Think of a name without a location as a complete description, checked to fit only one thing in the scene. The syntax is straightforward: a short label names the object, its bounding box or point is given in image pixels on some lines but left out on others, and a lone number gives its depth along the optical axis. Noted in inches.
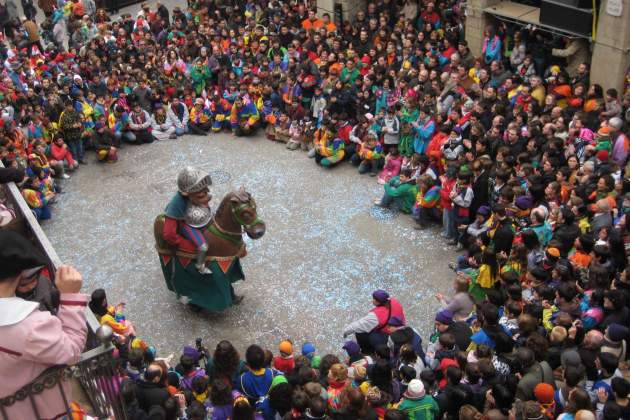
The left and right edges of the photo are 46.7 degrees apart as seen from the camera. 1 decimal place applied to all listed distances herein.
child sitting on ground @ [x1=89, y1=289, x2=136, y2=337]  348.5
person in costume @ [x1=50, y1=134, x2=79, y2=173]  571.2
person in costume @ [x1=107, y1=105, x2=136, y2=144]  612.7
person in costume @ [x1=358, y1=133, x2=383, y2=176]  533.6
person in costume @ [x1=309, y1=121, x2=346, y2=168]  551.8
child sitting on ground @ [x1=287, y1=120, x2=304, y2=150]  589.0
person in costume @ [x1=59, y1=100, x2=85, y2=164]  584.7
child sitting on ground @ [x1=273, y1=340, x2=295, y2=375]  317.4
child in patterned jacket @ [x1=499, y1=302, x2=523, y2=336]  324.2
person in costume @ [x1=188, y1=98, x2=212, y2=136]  629.6
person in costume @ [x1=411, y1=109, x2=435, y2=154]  507.5
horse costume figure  368.8
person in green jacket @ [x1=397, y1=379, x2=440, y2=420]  271.7
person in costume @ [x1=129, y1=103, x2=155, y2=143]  613.6
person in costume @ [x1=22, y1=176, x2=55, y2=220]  500.4
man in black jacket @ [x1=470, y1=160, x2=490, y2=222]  432.1
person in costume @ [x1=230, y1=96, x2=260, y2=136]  611.8
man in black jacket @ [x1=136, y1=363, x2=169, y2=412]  279.0
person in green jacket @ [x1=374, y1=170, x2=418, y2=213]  488.7
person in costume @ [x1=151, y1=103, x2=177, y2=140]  627.2
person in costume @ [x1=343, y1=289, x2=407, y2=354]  339.6
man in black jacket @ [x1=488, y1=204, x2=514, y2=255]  387.9
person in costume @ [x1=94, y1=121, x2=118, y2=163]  592.9
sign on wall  493.4
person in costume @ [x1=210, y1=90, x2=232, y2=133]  625.0
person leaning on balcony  147.6
